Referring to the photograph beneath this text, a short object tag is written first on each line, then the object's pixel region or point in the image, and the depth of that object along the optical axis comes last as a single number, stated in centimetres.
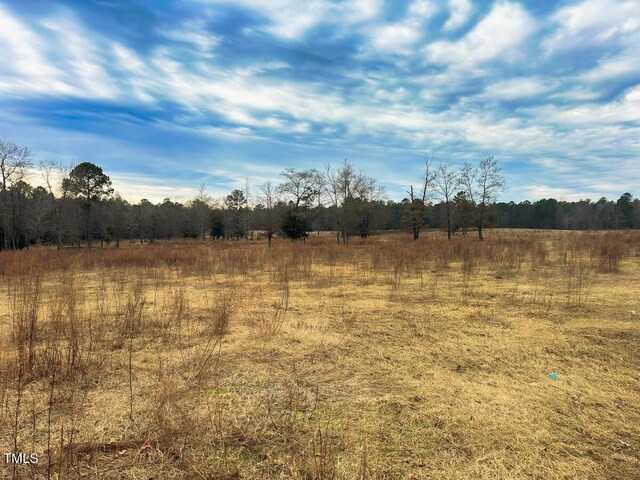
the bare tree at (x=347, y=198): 3328
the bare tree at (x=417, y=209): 3244
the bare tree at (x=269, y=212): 3105
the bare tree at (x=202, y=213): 5739
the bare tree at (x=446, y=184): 3375
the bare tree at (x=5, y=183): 2656
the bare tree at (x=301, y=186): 4222
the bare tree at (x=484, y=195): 3284
